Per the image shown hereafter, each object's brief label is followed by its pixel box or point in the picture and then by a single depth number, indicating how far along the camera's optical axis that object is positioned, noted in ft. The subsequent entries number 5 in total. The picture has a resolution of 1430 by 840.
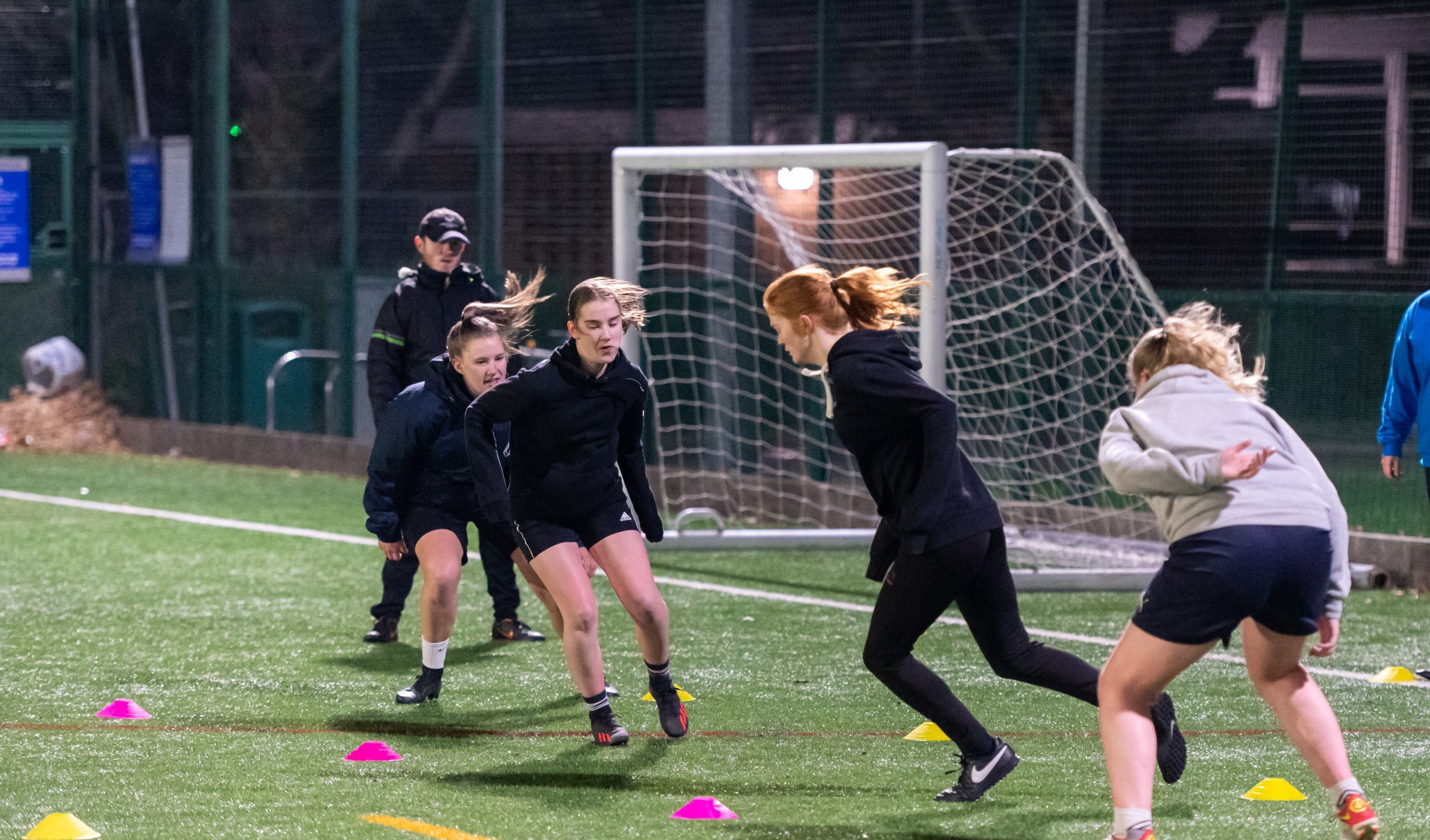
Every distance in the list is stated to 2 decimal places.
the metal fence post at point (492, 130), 95.50
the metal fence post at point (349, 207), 101.60
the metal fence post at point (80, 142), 114.01
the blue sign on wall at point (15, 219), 112.16
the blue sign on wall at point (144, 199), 110.83
